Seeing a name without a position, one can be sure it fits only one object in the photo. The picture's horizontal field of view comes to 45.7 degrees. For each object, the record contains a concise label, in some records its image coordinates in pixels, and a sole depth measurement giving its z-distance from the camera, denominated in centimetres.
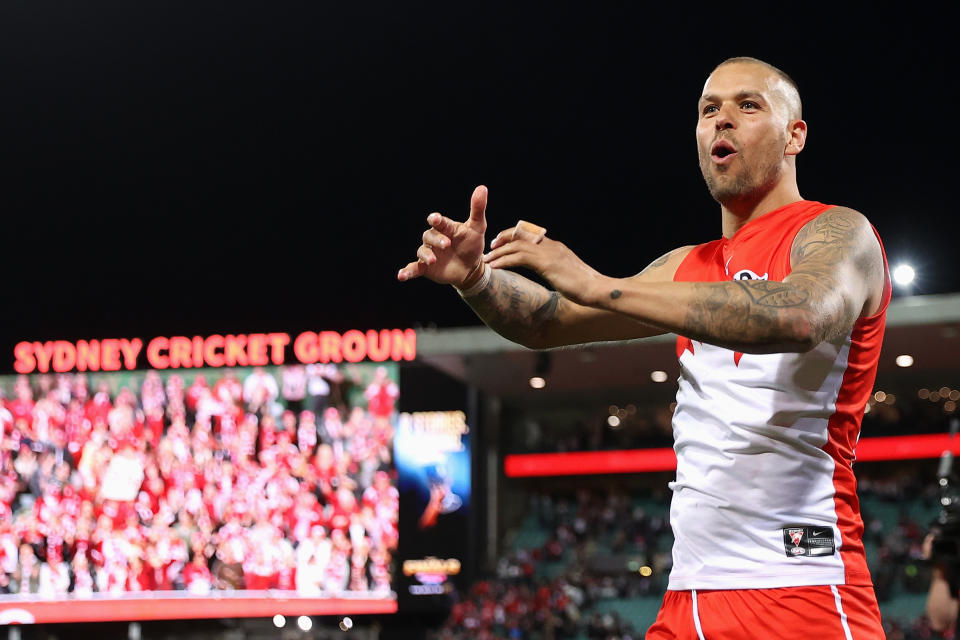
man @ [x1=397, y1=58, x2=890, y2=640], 255
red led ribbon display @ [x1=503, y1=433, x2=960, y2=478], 2717
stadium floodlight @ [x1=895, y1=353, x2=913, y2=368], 2486
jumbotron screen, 2303
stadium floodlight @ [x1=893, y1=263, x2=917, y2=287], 1840
